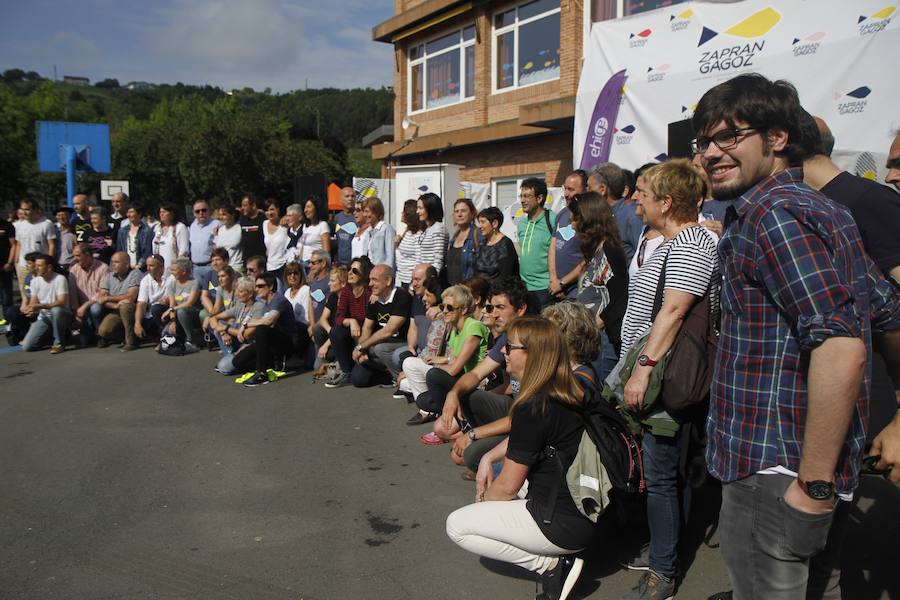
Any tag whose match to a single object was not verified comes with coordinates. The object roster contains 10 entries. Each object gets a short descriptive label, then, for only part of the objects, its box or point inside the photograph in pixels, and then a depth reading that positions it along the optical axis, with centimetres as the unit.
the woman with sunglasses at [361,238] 890
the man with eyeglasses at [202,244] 1010
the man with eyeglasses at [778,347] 166
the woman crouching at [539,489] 306
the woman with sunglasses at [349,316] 759
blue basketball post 1708
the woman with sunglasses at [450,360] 537
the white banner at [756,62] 592
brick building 1398
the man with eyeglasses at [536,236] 668
